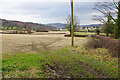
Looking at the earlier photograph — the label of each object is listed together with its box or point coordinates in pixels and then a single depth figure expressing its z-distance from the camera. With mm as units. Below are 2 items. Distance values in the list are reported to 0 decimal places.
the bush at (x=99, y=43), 8822
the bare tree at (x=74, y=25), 32217
